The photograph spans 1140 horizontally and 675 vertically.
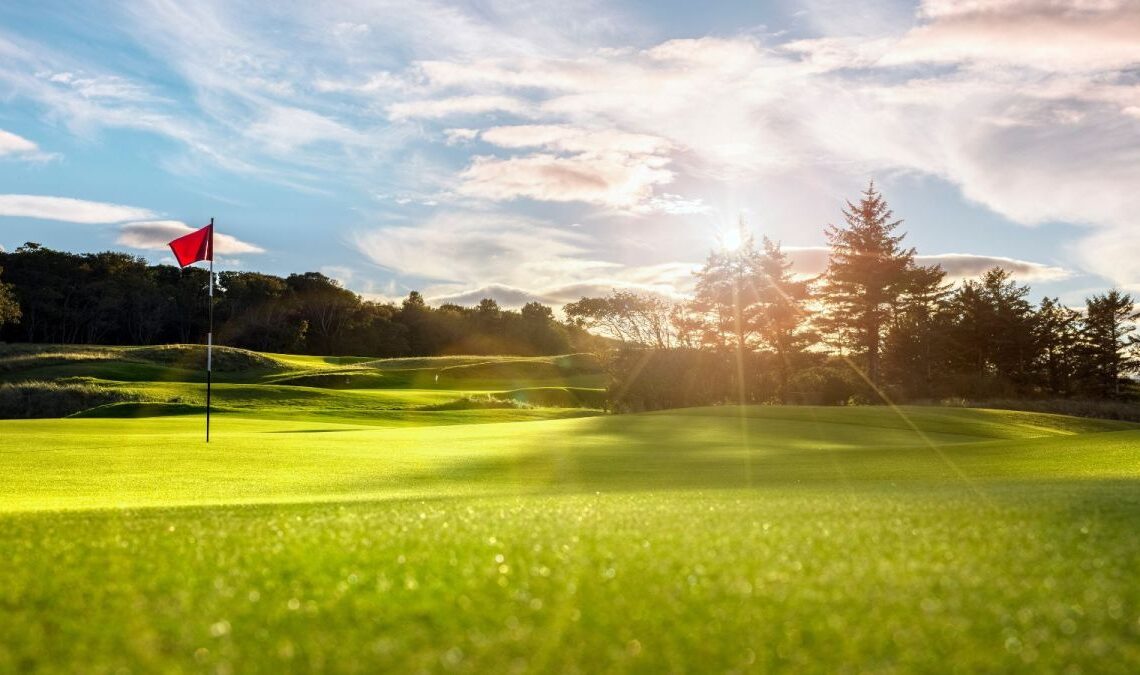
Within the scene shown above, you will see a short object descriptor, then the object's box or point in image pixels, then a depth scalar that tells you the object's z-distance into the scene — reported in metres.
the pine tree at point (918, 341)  69.75
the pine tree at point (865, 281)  70.50
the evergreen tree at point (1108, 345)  74.12
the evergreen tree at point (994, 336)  72.25
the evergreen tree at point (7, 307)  78.75
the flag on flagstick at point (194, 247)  22.78
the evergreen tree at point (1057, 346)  74.19
